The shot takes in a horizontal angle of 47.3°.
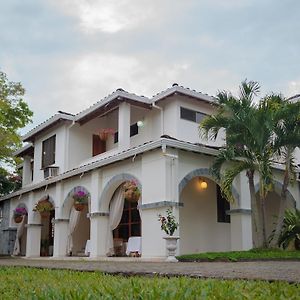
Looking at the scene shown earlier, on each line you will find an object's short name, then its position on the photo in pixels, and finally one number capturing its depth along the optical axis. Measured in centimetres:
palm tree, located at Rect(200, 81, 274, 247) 927
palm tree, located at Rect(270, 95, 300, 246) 949
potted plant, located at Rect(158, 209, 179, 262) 890
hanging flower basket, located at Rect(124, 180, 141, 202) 983
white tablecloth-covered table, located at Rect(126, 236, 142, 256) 1030
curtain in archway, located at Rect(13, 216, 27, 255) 1582
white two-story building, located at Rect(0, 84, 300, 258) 965
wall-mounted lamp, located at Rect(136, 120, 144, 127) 1289
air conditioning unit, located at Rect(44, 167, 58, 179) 1386
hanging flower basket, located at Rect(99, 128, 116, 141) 1303
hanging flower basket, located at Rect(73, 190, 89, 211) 1159
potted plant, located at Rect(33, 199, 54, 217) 1342
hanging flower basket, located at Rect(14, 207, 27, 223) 1492
